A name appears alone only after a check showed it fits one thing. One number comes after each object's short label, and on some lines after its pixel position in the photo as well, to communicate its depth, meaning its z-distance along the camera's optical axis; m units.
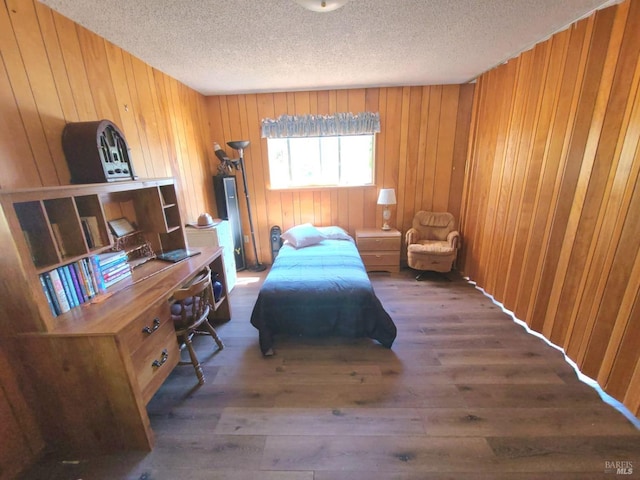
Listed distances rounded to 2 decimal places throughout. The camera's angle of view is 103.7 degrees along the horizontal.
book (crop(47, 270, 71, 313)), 1.30
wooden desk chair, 1.75
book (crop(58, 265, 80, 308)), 1.35
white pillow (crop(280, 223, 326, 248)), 3.12
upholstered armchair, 3.23
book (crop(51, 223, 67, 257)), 1.37
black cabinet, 3.31
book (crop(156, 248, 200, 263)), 2.12
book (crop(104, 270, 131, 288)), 1.67
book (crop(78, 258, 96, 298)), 1.47
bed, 2.09
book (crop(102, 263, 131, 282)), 1.65
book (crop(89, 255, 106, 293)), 1.53
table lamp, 3.46
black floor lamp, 3.21
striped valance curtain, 3.41
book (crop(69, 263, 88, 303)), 1.41
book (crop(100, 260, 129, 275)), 1.64
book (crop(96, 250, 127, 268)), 1.63
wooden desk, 1.22
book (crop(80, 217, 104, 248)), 1.54
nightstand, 3.51
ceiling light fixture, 1.24
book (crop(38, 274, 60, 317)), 1.26
